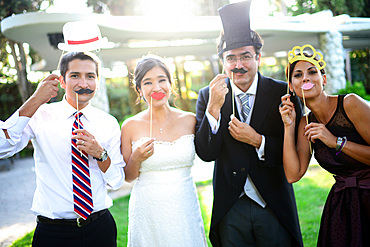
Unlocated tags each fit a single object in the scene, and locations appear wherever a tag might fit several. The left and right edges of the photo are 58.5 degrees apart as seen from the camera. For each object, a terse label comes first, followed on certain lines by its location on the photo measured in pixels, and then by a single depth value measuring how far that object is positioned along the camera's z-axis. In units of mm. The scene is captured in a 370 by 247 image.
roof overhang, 5812
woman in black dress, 2033
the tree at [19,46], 11672
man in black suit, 2350
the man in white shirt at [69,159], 2039
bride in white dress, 2520
